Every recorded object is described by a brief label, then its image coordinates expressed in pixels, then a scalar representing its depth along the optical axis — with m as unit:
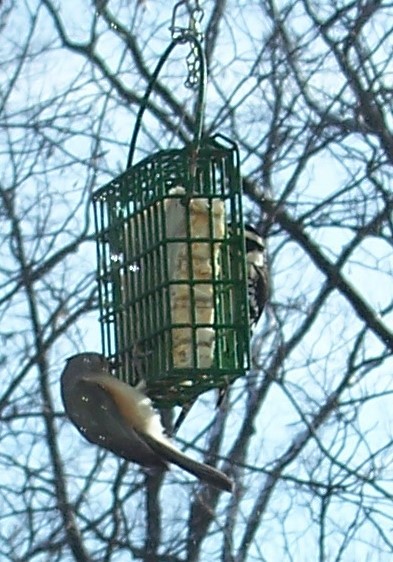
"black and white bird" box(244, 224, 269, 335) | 11.23
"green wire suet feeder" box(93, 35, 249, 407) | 9.90
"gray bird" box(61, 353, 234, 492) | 9.97
